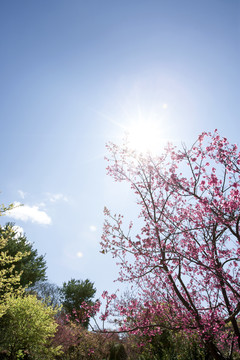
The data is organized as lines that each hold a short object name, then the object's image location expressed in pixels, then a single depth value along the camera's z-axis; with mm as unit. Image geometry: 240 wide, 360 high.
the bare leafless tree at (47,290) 30069
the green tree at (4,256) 5933
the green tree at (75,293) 22114
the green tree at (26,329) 8578
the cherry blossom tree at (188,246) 4777
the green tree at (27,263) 16859
